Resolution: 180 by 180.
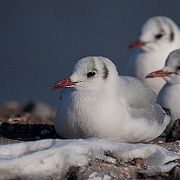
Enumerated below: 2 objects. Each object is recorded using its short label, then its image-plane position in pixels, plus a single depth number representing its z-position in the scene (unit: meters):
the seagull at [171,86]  15.98
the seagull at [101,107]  13.17
